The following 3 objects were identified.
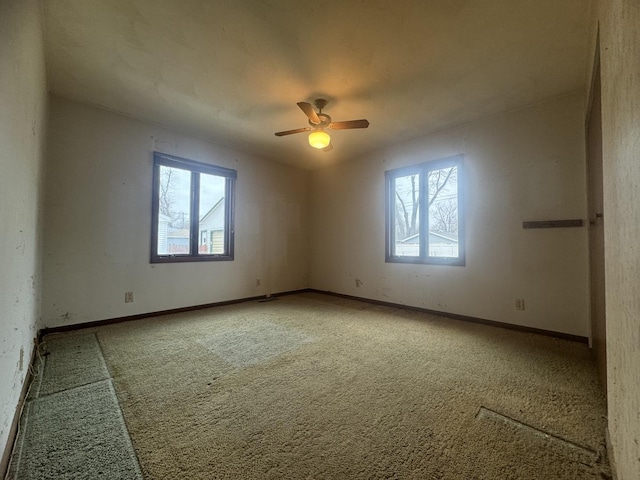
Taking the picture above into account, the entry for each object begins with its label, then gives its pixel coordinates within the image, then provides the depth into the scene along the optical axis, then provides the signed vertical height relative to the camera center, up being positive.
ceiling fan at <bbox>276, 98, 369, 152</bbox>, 2.70 +1.31
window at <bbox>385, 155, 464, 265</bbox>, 3.45 +0.49
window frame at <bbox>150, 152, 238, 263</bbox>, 3.44 +0.61
